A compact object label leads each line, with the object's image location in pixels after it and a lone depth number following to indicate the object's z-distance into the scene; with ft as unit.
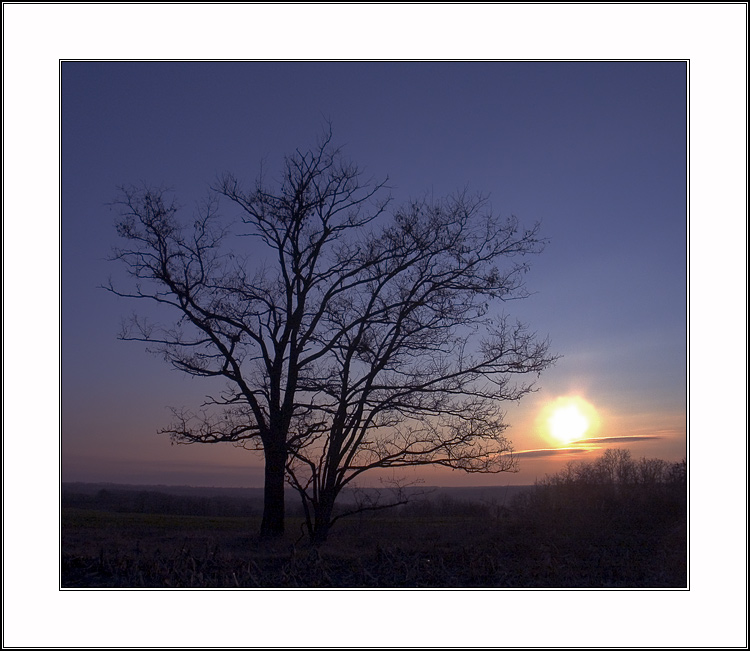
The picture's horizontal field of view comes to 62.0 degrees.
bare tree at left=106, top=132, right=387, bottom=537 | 49.29
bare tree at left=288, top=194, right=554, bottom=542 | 47.55
